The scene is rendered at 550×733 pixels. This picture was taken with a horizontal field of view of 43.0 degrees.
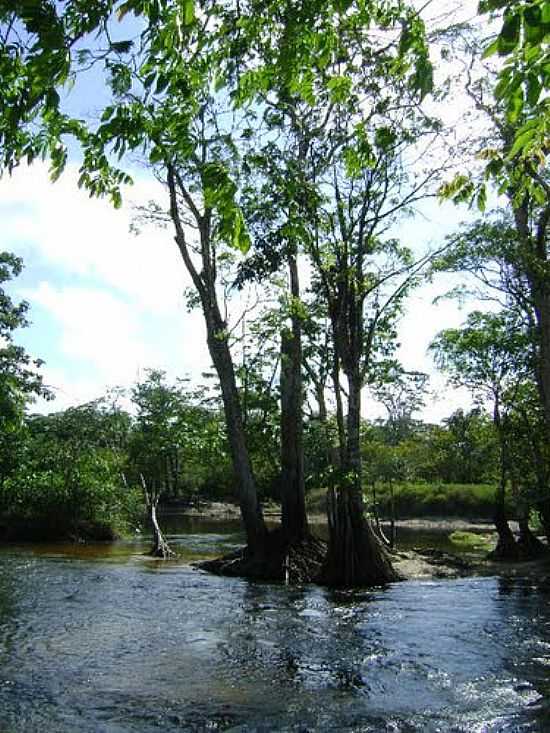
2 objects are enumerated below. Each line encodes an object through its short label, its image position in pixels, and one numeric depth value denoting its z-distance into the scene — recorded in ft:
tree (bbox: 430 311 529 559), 71.67
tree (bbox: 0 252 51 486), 82.38
